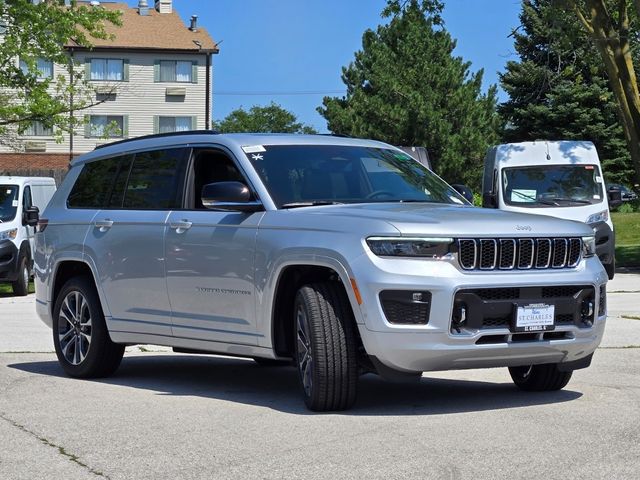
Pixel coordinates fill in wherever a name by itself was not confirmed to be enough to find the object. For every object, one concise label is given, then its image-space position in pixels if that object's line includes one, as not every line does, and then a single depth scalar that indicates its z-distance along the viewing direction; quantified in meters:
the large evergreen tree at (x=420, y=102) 58.47
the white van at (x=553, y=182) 22.69
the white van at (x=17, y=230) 22.69
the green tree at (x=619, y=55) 28.16
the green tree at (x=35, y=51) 31.89
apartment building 68.50
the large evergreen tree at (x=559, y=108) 55.62
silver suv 7.64
